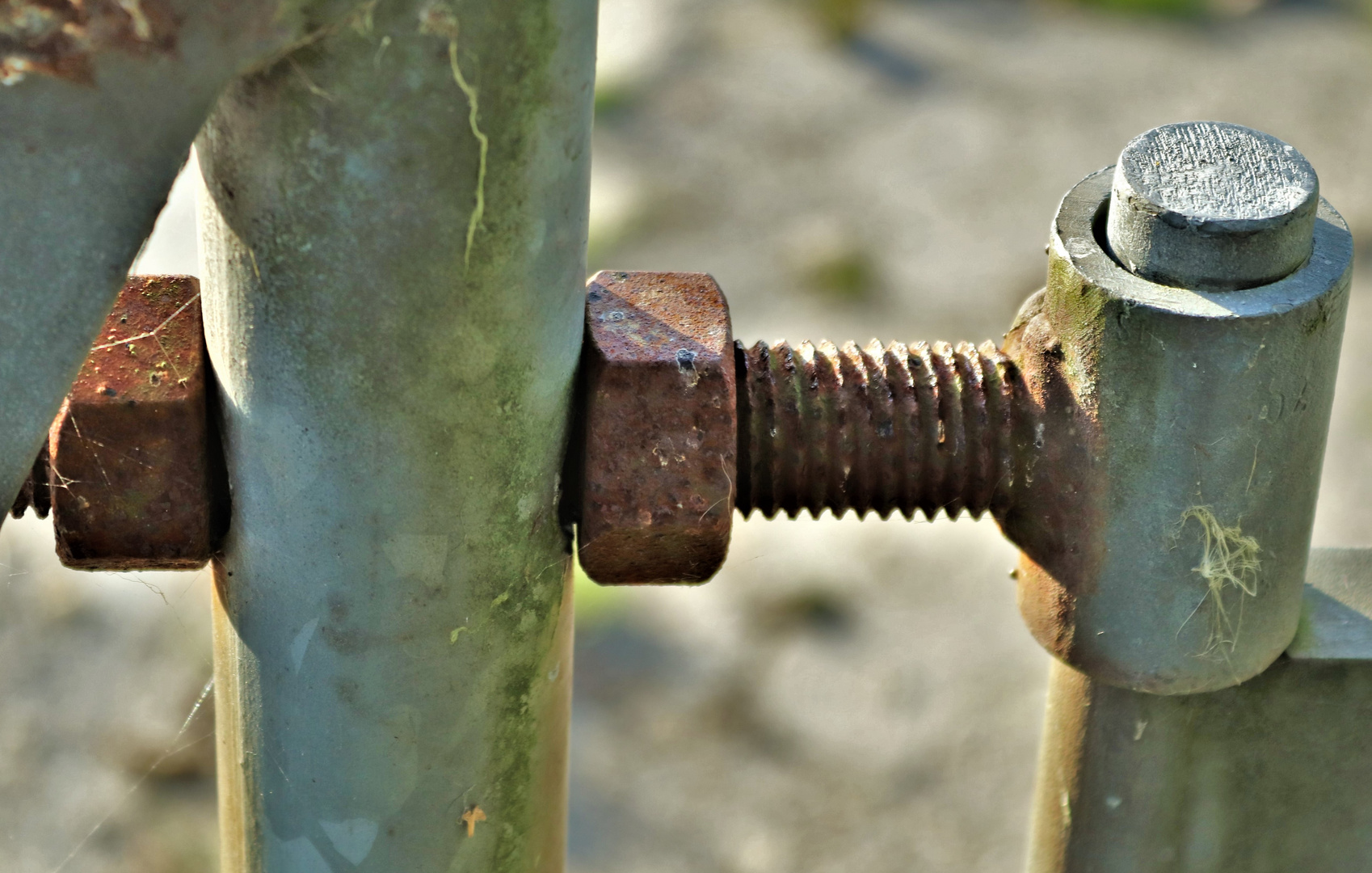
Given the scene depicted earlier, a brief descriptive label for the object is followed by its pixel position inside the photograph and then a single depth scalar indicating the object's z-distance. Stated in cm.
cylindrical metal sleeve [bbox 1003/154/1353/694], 44
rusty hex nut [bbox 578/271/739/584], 44
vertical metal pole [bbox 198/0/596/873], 41
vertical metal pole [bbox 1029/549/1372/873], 47
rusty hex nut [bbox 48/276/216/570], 43
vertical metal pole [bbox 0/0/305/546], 40
